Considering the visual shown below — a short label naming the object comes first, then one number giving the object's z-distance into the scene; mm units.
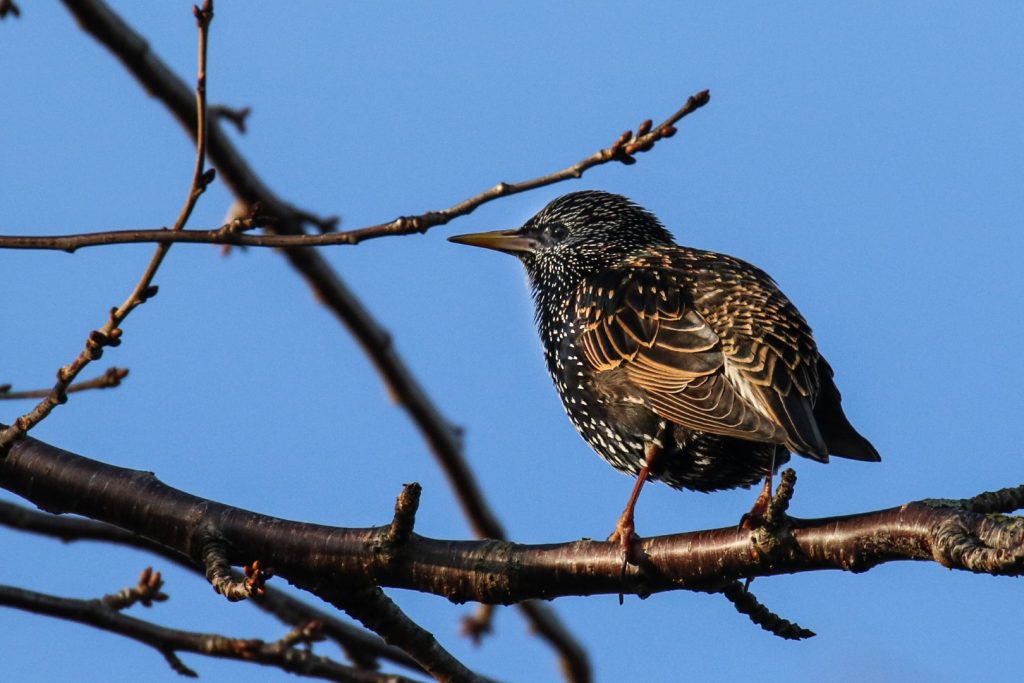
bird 10219
